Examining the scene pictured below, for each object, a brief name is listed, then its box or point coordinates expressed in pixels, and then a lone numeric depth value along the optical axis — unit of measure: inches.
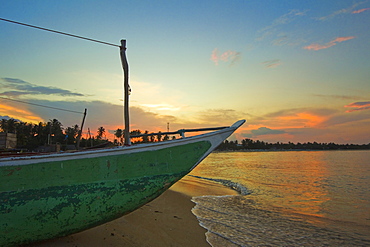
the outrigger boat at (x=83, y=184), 118.4
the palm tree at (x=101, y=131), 2970.0
